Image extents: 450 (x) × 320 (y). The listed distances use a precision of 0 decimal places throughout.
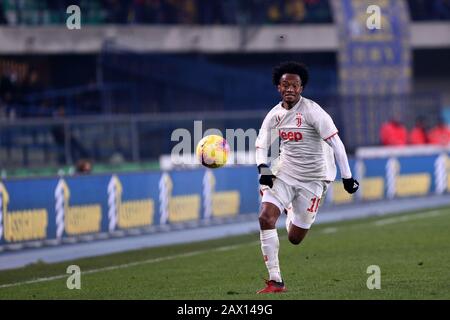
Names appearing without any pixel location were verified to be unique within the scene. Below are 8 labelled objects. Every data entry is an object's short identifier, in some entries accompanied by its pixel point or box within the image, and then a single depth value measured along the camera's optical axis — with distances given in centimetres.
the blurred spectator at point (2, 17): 3453
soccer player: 1193
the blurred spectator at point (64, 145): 2476
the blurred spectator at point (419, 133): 3528
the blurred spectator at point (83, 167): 2380
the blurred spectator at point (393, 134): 3384
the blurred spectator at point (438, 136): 3610
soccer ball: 1261
